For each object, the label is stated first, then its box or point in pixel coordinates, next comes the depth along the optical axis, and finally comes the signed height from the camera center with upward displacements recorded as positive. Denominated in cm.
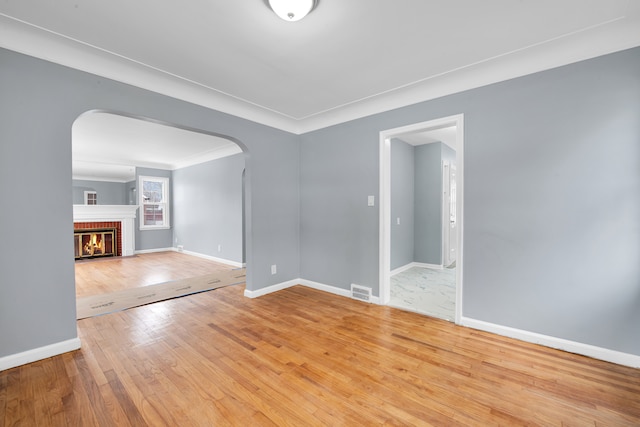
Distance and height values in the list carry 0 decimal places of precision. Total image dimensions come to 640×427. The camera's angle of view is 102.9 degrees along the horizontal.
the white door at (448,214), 550 -9
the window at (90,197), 1038 +59
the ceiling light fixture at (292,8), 167 +136
